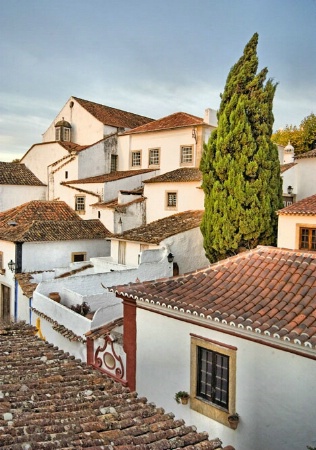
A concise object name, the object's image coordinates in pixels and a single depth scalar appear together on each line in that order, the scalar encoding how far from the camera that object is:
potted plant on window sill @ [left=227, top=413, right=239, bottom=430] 7.86
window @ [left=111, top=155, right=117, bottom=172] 29.30
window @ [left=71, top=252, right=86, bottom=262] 21.75
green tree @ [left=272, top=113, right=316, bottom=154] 37.53
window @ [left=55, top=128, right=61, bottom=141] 31.36
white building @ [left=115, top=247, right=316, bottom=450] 7.13
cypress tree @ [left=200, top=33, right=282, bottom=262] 17.36
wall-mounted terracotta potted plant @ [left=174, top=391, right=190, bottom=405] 8.84
